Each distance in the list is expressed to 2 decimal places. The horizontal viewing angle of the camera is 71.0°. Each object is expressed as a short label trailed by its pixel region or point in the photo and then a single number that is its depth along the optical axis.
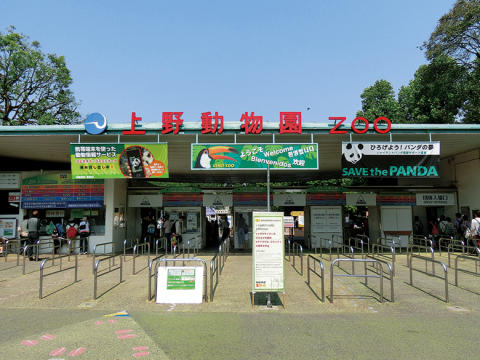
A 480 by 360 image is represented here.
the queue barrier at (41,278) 7.13
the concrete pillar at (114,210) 14.52
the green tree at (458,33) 18.69
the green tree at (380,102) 24.12
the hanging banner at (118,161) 11.88
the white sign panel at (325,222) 16.16
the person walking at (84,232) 14.30
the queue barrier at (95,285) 6.94
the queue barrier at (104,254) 14.49
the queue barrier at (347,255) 12.98
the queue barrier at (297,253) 13.43
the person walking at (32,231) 12.32
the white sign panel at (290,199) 15.77
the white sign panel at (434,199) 15.95
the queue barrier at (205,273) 6.86
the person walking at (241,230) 16.38
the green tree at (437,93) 20.73
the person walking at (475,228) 12.27
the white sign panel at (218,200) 15.66
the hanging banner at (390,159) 11.88
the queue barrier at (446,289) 6.70
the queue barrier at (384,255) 12.99
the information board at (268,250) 6.35
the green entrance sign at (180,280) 6.76
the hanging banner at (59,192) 14.45
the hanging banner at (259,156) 11.55
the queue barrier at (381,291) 6.75
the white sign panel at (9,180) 14.59
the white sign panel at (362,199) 15.74
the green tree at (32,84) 26.64
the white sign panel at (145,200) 15.96
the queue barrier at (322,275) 6.78
